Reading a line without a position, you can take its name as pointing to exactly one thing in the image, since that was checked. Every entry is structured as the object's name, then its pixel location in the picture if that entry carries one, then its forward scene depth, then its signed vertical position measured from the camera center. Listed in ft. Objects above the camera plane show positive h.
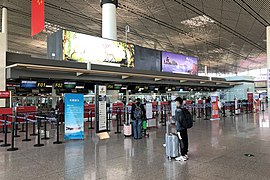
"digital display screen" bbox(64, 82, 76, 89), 40.80 +1.63
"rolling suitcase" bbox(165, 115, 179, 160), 18.69 -4.58
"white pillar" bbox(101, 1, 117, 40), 41.29 +13.99
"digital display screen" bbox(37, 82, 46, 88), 37.28 +1.67
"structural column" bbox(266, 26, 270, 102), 61.17 +10.99
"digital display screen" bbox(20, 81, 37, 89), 35.19 +1.60
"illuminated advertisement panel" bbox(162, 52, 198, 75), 57.47 +8.21
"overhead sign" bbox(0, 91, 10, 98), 38.08 +0.01
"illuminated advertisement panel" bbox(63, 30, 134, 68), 37.22 +8.02
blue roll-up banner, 28.96 -3.04
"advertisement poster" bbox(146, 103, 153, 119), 37.81 -2.97
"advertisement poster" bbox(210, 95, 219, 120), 50.47 -3.55
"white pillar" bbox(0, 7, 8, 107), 36.32 +5.82
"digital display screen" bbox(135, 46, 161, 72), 49.62 +8.22
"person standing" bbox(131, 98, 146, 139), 28.96 -3.14
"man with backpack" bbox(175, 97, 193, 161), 18.83 -2.68
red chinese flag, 22.78 +8.48
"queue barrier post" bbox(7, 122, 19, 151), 23.46 -5.90
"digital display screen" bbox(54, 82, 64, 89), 40.23 +1.61
